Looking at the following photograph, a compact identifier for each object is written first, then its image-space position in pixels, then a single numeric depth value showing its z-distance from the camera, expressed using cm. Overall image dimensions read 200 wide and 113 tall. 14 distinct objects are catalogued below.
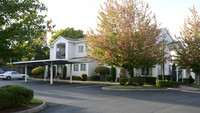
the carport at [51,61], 2372
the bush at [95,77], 3192
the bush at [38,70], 3831
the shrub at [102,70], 3083
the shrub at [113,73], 2894
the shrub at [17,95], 827
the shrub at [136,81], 2080
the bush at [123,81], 2136
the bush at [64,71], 3550
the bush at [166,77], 2642
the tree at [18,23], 887
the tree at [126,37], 1862
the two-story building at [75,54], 3224
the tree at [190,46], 2247
